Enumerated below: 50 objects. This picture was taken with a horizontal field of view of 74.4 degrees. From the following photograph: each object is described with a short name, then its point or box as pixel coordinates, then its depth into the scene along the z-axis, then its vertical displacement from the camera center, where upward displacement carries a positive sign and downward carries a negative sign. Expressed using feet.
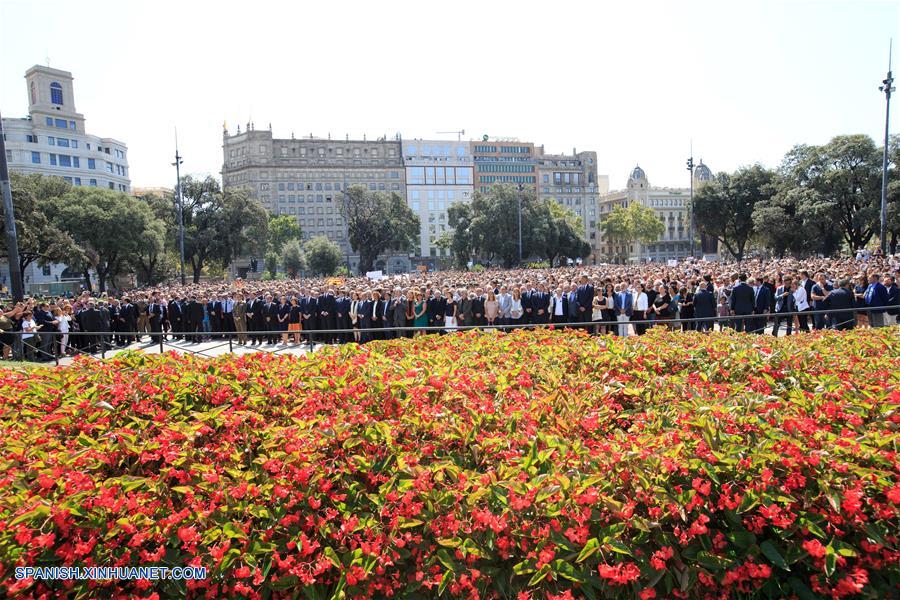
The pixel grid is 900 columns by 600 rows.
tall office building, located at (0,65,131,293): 277.44 +61.27
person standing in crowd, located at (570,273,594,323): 53.06 -4.60
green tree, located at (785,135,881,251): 165.07 +15.56
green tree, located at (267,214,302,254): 367.45 +17.72
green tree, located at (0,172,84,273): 123.95 +7.32
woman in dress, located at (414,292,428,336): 54.24 -5.40
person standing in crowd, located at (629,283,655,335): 51.49 -5.23
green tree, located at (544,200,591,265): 245.45 +3.88
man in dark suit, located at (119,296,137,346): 72.18 -6.55
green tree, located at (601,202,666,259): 408.46 +16.57
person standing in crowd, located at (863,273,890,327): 44.96 -4.08
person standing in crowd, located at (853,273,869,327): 44.83 -4.50
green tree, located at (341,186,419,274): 292.40 +16.26
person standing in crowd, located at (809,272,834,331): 48.70 -4.22
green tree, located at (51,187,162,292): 158.20 +11.36
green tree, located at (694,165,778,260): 213.46 +16.48
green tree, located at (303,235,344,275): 263.08 +0.49
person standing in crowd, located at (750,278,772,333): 49.08 -4.67
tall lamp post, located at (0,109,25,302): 49.01 +2.82
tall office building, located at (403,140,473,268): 477.77 +59.52
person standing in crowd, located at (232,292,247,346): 67.36 -5.85
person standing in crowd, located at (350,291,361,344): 58.93 -5.25
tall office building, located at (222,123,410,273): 461.37 +68.85
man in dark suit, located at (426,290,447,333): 54.19 -5.03
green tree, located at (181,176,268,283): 203.82 +14.16
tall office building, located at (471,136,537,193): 481.87 +73.13
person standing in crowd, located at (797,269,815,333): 47.96 -4.39
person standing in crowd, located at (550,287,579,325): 55.62 -5.39
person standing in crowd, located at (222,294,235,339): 70.13 -6.38
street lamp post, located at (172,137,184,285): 133.39 +20.91
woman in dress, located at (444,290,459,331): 53.42 -5.24
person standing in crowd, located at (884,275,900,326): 44.99 -4.11
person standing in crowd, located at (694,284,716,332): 49.06 -4.74
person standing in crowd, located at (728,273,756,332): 47.44 -4.45
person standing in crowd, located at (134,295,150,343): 71.87 -6.38
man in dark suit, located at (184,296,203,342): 71.77 -6.54
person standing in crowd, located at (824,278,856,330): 44.98 -4.71
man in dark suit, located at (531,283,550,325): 55.88 -5.37
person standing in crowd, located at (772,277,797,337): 50.51 -4.67
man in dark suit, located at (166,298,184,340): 71.56 -6.48
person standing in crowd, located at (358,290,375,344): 56.08 -5.27
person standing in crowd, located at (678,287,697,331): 52.98 -5.12
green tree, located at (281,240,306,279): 270.87 -0.39
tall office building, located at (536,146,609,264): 497.05 +55.92
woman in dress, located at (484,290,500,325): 53.36 -4.99
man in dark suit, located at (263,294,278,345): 65.51 -6.13
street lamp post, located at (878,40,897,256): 94.22 +19.87
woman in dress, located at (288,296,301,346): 63.00 -6.31
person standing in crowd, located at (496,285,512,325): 56.24 -5.31
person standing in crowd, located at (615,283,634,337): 51.78 -5.03
